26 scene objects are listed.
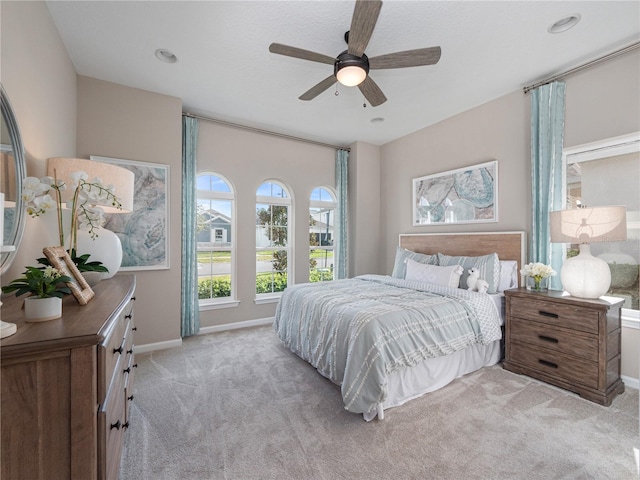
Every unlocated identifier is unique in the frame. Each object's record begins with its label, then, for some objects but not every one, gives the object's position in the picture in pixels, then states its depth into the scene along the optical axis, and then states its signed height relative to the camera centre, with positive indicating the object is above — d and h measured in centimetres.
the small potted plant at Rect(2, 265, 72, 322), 99 -20
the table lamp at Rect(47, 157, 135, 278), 171 +33
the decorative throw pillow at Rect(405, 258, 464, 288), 319 -41
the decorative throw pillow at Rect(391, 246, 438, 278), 386 -28
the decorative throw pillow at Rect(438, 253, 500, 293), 313 -32
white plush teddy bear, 300 -46
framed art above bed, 361 +60
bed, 208 -73
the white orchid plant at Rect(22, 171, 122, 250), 114 +19
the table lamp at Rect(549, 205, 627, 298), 235 +2
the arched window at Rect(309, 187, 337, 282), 500 +11
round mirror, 136 +30
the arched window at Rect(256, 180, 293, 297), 453 +0
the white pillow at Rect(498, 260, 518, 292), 320 -42
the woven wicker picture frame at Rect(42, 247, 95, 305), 118 -15
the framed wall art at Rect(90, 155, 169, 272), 318 +18
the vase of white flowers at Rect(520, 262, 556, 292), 274 -33
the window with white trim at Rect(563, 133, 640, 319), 258 +48
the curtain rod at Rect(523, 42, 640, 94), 251 +169
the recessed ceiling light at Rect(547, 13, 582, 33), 223 +174
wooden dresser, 83 -50
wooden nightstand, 226 -89
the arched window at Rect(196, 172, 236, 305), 409 -2
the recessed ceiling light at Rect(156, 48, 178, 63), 264 +172
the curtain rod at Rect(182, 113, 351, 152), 390 +163
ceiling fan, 189 +136
